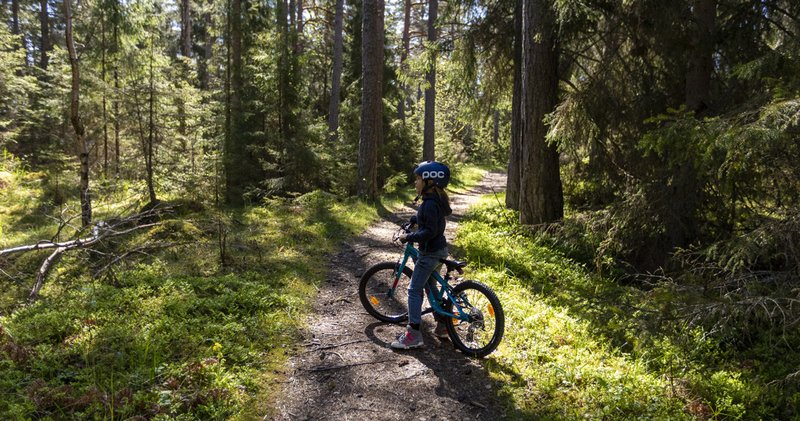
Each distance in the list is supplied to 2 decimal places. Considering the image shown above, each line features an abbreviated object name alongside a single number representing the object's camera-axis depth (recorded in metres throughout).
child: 4.56
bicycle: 4.61
